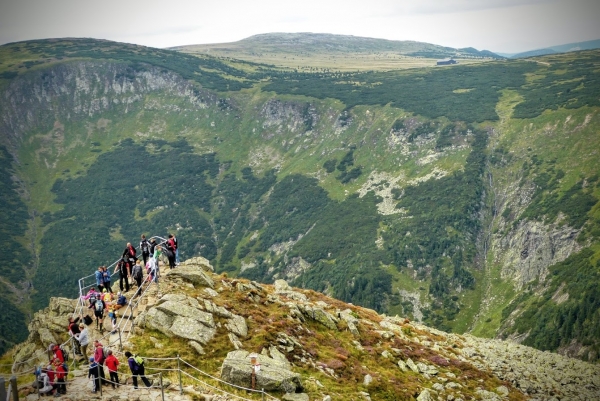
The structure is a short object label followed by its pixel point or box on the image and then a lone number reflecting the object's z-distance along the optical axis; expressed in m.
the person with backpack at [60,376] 22.80
